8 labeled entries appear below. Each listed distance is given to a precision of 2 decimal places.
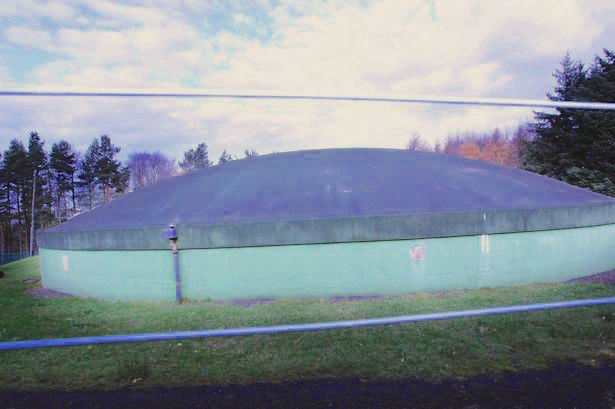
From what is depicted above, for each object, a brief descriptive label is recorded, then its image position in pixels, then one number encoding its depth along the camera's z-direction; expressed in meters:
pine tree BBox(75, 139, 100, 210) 57.72
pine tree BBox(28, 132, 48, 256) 55.31
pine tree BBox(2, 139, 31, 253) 52.94
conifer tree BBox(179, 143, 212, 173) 72.38
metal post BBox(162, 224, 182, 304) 9.23
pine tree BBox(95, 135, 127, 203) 57.31
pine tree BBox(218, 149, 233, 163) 77.12
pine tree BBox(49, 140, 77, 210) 56.23
